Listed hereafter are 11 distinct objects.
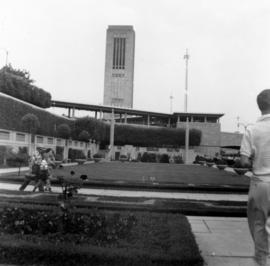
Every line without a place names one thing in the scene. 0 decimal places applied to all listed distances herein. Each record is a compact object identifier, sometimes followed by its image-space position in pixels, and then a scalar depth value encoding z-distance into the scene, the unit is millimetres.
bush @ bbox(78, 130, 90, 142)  35550
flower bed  3524
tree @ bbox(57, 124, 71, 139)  30297
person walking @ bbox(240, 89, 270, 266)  2533
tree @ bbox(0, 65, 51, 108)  24081
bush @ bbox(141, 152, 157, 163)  44969
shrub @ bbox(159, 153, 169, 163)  44706
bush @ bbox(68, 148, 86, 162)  33888
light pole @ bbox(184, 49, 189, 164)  47838
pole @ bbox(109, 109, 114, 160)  45375
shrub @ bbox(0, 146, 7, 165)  19094
